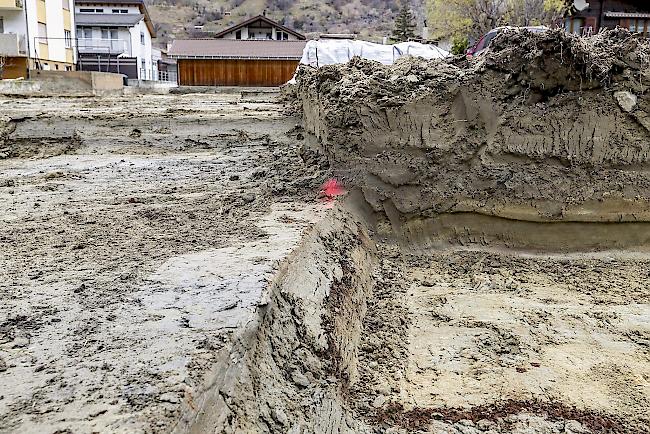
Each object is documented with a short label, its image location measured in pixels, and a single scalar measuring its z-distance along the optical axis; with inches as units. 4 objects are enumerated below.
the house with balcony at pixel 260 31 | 1578.5
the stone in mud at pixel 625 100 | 196.1
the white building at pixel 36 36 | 954.7
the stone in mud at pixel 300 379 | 100.6
